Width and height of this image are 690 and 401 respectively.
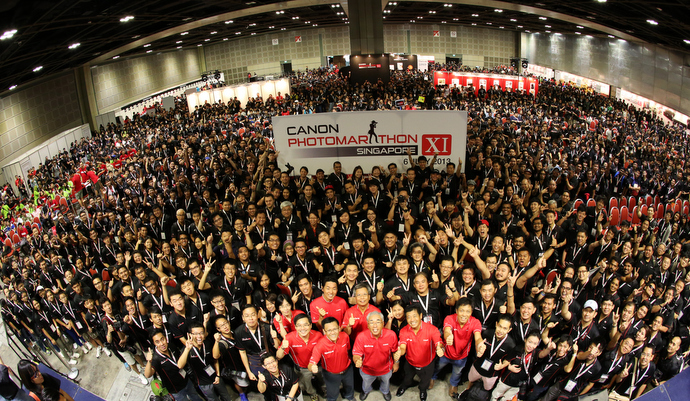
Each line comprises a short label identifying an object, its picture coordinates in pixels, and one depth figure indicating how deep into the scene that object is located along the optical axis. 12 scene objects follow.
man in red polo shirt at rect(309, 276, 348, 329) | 4.42
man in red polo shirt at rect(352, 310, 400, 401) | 3.91
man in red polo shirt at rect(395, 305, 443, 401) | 3.93
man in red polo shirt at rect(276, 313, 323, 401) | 3.89
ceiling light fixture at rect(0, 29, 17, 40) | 9.04
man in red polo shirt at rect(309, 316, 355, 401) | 3.87
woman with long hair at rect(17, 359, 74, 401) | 3.40
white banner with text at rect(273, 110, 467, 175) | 8.24
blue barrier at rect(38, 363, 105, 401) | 3.73
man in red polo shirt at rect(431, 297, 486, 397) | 3.96
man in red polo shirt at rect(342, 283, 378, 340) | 4.20
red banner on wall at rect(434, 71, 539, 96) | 22.19
